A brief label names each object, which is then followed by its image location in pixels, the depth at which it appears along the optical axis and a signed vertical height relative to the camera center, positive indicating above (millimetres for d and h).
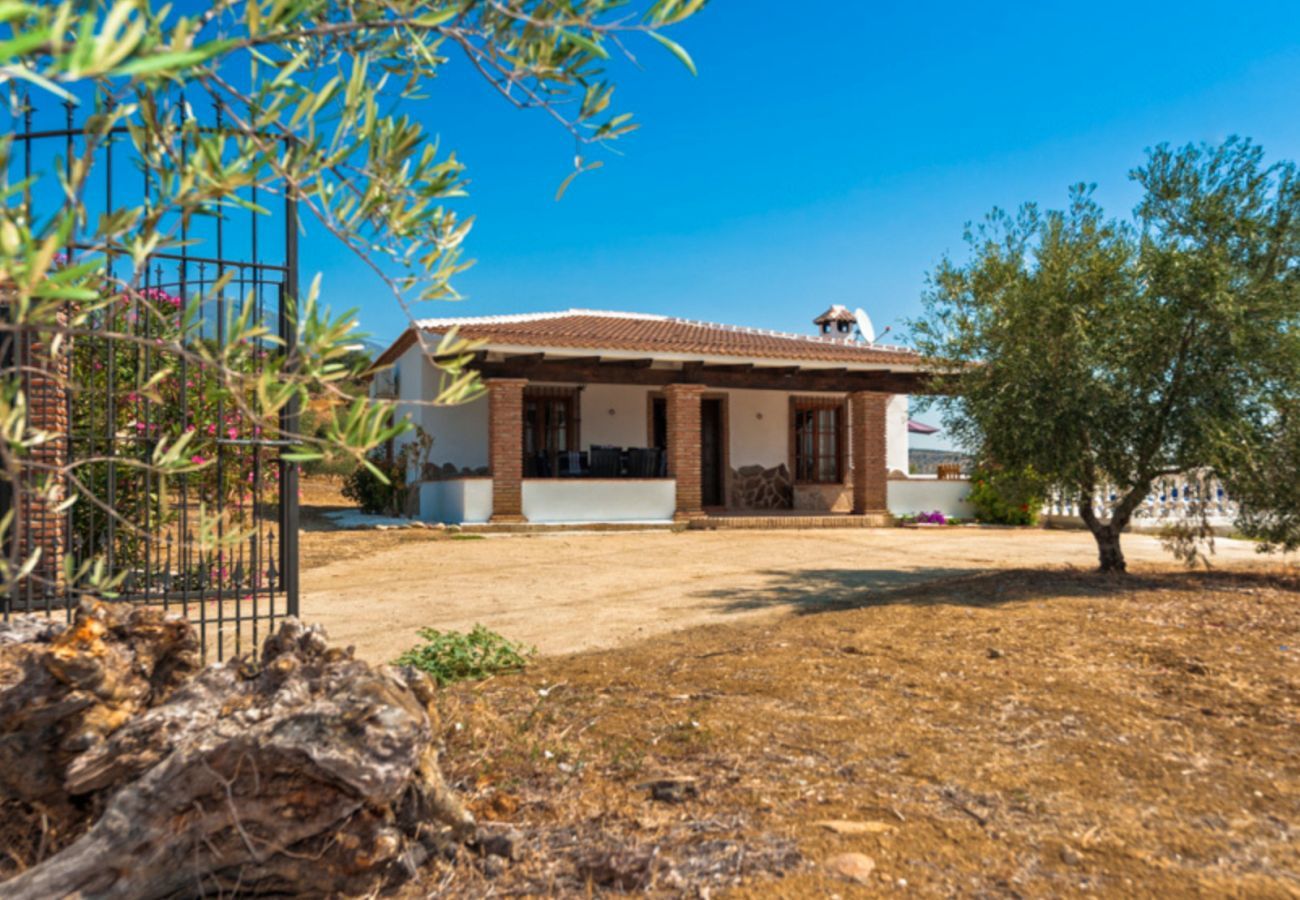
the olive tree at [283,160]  1077 +598
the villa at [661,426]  15234 +953
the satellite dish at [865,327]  21547 +3648
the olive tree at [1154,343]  6633 +1004
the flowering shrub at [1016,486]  7723 -142
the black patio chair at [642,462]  16484 +198
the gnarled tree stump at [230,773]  2059 -762
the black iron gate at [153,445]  1780 +152
